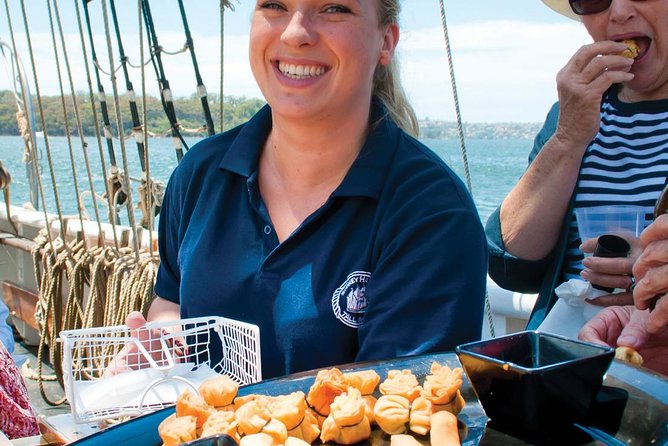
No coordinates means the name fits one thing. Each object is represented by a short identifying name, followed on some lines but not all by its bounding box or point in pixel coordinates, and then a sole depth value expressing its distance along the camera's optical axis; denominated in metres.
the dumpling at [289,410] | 0.77
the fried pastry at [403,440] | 0.76
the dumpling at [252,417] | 0.75
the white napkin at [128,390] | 1.22
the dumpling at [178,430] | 0.73
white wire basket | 1.22
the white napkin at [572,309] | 1.37
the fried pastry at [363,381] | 0.88
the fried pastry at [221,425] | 0.72
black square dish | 0.75
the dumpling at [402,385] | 0.83
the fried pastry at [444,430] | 0.76
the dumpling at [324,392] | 0.84
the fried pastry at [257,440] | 0.71
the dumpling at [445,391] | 0.82
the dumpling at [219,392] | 0.83
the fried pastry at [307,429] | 0.78
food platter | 0.78
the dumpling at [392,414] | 0.79
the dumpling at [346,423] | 0.78
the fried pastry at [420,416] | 0.79
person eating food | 1.69
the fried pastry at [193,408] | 0.79
